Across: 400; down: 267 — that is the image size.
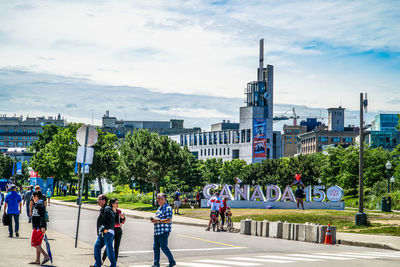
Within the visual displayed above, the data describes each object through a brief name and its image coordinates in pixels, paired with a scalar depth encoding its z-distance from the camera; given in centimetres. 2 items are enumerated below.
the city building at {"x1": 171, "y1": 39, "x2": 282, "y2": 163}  17662
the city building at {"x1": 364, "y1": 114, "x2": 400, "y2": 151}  13845
